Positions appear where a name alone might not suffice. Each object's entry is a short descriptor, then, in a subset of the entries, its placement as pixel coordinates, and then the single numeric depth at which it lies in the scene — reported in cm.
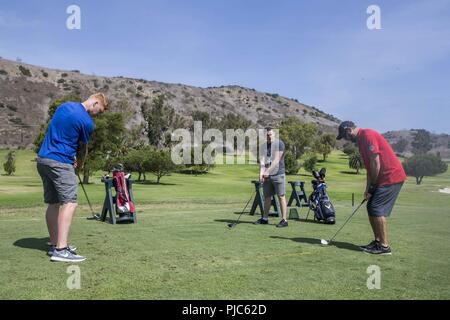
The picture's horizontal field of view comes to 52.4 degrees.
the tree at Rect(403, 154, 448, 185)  7787
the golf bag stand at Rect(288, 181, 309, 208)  1667
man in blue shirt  692
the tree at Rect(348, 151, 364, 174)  7593
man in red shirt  789
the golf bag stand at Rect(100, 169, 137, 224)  1115
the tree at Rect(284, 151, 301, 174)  6499
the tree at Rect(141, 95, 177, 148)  8594
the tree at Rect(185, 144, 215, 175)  5938
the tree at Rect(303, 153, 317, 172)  6706
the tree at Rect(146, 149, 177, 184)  4322
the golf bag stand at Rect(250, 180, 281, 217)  1318
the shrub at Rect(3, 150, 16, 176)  4569
